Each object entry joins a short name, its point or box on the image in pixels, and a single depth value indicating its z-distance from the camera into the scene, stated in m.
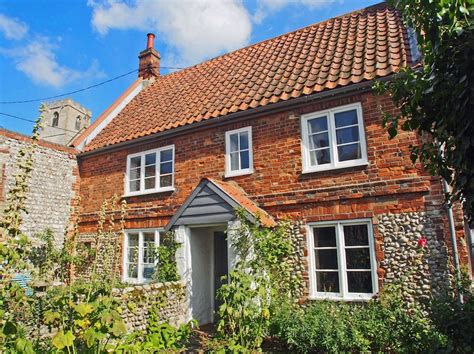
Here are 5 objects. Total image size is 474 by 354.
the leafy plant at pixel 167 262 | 10.07
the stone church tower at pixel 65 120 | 37.47
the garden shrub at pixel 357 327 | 6.27
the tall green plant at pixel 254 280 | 6.81
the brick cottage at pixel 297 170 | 7.93
